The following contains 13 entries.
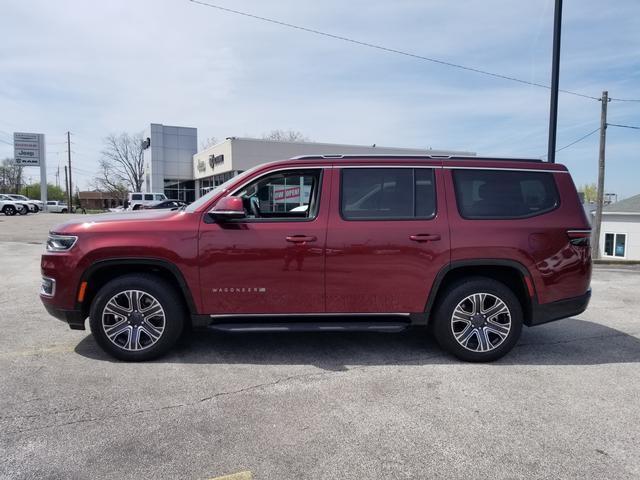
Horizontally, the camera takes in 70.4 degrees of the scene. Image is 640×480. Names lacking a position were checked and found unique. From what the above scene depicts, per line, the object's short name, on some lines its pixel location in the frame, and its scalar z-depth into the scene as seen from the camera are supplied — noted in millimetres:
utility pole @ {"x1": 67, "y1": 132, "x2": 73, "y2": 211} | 64575
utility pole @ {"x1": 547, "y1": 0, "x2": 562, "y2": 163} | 9820
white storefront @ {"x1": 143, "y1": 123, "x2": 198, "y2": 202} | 47062
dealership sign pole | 51531
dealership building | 32906
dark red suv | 4223
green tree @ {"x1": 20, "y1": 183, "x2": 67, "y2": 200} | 89375
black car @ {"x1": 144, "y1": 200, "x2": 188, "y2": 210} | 28638
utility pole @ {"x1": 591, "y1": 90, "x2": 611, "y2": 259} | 22312
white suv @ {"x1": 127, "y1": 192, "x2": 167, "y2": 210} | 37472
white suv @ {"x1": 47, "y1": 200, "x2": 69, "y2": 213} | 54062
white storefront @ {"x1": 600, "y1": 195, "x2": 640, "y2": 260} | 37906
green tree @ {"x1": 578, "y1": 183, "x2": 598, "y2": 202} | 118312
